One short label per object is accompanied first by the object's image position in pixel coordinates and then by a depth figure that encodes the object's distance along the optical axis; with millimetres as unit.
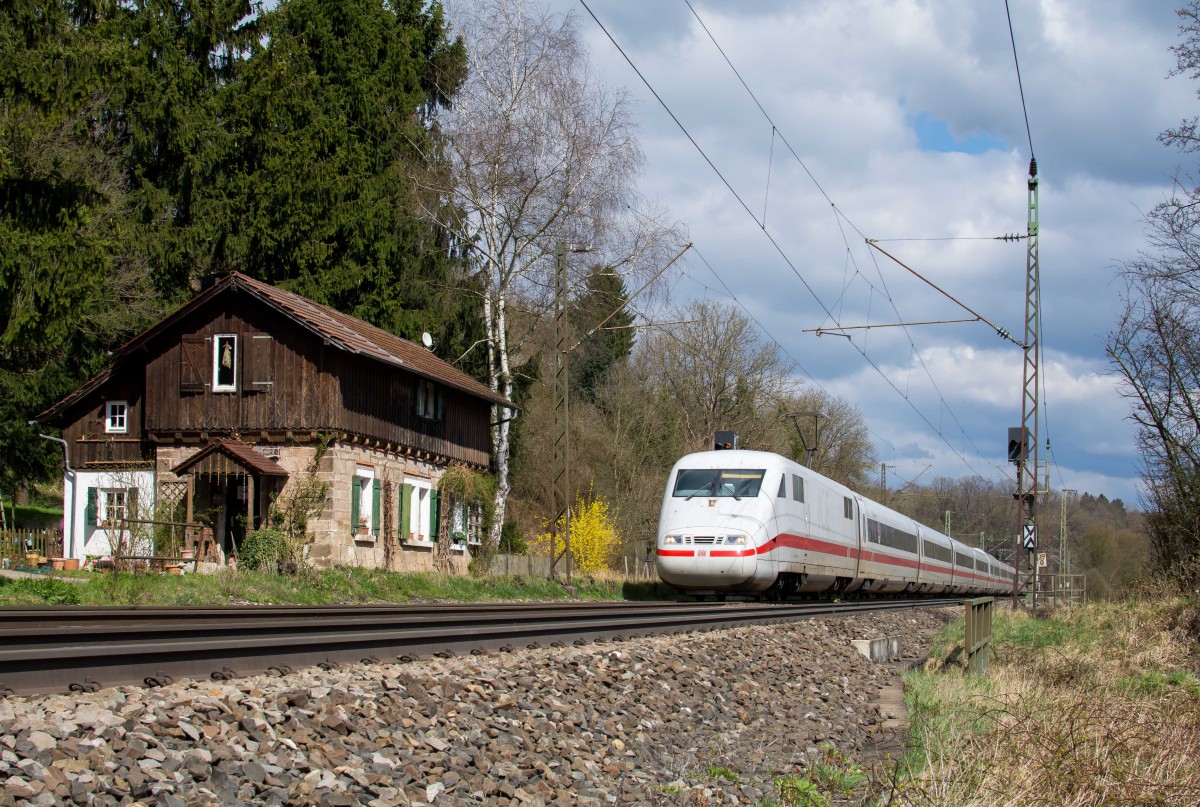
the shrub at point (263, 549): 26484
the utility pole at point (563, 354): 29516
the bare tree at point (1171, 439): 21531
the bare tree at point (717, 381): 56781
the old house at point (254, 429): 29766
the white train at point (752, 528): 23078
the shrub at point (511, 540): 41844
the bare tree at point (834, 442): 62781
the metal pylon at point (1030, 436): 29531
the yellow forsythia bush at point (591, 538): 46062
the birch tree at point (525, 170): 35438
